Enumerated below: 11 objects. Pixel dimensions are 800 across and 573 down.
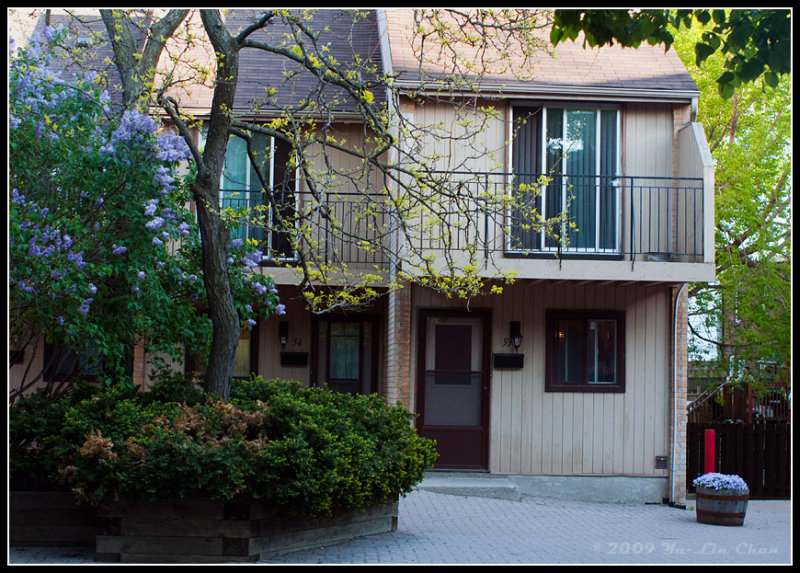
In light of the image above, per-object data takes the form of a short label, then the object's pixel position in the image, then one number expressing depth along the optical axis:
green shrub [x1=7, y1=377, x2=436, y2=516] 7.26
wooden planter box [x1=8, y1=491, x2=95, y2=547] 7.87
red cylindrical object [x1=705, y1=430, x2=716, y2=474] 12.25
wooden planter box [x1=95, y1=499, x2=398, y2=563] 7.37
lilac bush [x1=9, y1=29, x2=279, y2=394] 8.38
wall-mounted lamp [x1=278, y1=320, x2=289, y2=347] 14.47
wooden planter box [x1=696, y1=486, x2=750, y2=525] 10.84
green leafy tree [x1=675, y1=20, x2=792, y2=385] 17.17
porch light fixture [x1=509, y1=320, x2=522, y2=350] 13.27
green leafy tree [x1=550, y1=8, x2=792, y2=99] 7.95
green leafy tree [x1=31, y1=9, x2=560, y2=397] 8.81
